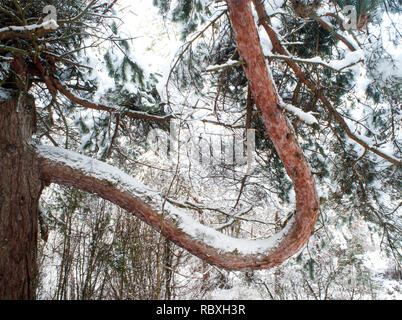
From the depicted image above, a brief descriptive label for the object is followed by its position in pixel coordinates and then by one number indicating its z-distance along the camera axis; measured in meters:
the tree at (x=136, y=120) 2.23
